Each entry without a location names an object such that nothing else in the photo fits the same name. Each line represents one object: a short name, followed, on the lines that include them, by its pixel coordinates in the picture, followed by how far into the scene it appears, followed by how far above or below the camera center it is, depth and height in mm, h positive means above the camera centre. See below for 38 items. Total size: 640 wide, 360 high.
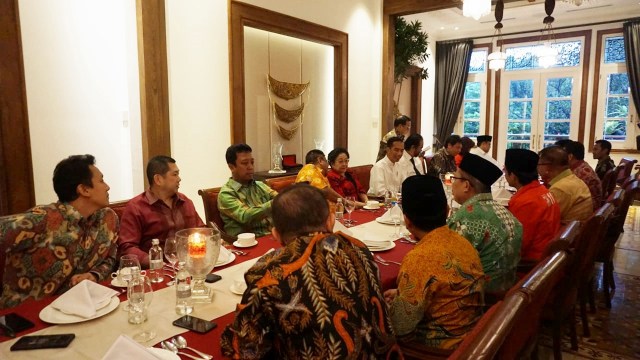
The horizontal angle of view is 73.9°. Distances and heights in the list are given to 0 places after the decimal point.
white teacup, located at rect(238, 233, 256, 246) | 2150 -546
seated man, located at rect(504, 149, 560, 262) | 2406 -465
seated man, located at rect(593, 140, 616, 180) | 5805 -373
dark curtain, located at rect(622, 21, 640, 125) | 7121 +1272
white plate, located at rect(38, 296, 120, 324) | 1314 -578
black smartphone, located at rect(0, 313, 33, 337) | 1257 -584
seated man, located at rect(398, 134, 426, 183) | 4730 -332
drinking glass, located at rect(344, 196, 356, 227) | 2749 -508
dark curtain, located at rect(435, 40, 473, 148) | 8992 +1067
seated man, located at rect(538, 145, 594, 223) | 3064 -450
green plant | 6793 +1404
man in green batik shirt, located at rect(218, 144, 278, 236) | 2754 -469
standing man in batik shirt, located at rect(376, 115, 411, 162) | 5758 +60
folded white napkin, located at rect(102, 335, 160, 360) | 968 -501
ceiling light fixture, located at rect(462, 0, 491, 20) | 3695 +1073
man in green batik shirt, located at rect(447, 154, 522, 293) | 1853 -421
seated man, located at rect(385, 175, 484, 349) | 1369 -491
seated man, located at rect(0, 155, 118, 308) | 1678 -448
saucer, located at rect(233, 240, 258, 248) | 2152 -575
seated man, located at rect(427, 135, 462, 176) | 5754 -348
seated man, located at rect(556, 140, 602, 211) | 4066 -412
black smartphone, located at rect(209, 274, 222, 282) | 1673 -578
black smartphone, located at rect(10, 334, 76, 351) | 1168 -582
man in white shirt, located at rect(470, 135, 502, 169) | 6707 -201
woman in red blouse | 3926 -409
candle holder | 1465 -437
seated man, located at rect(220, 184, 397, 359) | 1023 -433
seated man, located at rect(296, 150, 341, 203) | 3521 -355
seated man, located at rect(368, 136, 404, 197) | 4445 -432
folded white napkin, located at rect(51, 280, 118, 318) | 1354 -552
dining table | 1165 -595
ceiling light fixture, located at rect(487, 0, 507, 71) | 6359 +1058
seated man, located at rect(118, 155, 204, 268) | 2289 -439
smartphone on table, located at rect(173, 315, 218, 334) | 1280 -588
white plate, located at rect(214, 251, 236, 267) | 1859 -572
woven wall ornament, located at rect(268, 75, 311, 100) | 4863 +497
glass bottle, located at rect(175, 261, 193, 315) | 1407 -549
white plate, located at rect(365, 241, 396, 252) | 2131 -589
